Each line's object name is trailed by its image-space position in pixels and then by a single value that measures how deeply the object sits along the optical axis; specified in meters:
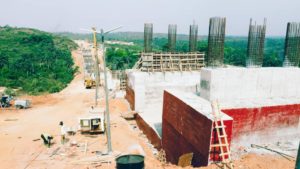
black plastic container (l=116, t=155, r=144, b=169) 8.72
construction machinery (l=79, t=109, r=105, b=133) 17.30
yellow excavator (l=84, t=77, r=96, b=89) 36.78
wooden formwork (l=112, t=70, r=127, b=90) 31.83
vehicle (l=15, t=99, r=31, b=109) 26.33
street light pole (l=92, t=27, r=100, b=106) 21.23
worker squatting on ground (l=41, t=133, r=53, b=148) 15.65
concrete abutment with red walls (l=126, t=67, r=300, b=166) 11.25
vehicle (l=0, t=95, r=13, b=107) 26.44
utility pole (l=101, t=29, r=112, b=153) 12.02
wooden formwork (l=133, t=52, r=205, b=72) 22.44
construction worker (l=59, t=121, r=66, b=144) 15.65
